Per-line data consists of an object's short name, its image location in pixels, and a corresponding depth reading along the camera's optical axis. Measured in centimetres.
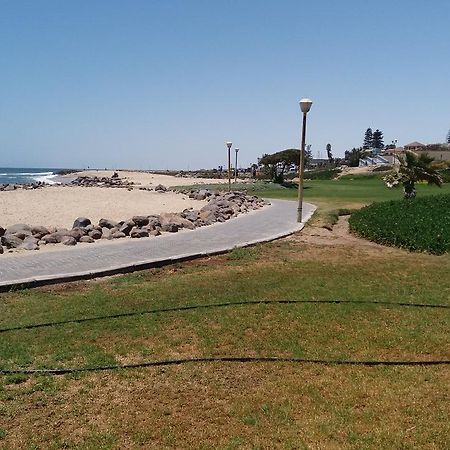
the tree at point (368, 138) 14071
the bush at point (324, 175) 6234
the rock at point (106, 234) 1288
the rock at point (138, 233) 1303
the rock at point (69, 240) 1184
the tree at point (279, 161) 4078
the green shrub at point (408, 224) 1216
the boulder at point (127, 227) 1334
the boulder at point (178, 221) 1478
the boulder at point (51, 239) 1205
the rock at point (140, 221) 1418
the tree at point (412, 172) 2134
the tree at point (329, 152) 12450
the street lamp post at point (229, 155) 3206
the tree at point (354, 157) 8256
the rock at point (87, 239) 1224
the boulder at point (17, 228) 1264
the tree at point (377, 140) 13750
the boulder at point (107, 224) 1421
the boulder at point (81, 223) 1416
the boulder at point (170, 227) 1423
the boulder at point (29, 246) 1123
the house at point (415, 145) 9768
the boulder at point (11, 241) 1130
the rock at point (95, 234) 1258
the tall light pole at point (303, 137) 1510
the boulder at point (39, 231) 1258
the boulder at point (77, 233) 1227
